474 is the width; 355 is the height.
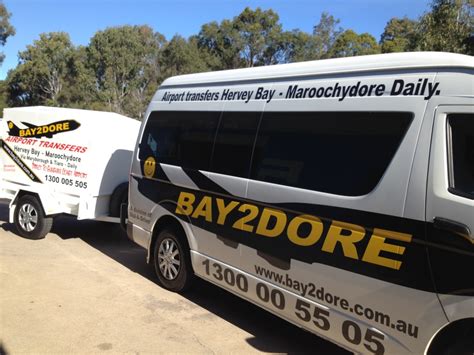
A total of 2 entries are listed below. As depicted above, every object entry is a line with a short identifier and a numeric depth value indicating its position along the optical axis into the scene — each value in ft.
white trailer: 23.57
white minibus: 9.05
